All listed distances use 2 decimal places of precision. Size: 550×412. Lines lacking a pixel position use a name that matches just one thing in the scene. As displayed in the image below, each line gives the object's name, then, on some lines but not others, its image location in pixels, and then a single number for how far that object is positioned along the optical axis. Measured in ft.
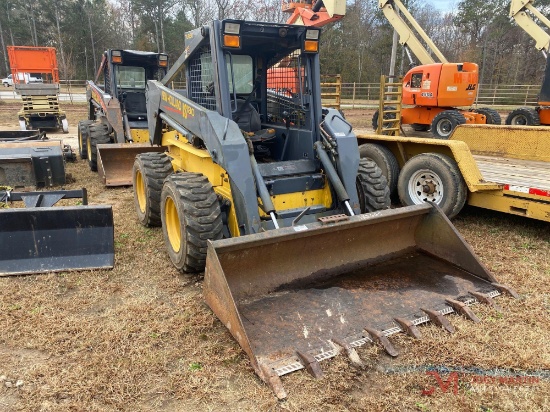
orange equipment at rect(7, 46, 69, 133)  47.88
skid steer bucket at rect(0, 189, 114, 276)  13.57
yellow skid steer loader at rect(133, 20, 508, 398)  10.38
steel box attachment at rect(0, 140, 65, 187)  21.89
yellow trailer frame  16.58
